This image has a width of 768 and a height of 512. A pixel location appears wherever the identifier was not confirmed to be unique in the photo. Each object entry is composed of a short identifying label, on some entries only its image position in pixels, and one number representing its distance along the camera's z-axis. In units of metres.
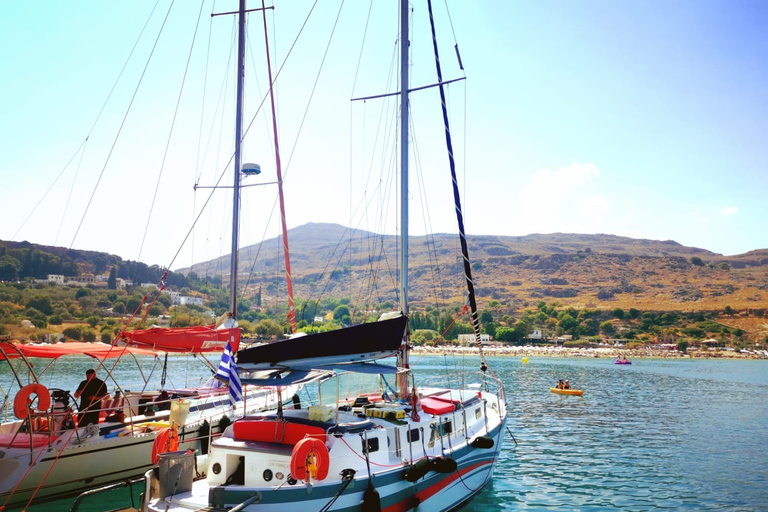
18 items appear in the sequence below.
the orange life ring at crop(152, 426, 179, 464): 13.24
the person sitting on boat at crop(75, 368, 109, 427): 17.23
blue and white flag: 11.80
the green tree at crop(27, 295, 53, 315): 109.94
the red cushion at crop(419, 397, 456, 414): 15.03
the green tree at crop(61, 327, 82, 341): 85.77
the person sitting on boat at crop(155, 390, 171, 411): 21.20
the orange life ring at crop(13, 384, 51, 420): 14.19
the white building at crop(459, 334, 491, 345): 174.51
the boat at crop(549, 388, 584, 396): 48.75
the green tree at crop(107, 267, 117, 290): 177.93
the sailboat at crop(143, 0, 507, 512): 10.57
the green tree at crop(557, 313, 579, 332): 189.38
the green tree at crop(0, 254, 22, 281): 144.80
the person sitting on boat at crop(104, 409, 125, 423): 18.20
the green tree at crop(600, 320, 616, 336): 182.88
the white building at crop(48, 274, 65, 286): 162.93
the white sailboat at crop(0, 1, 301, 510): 14.66
